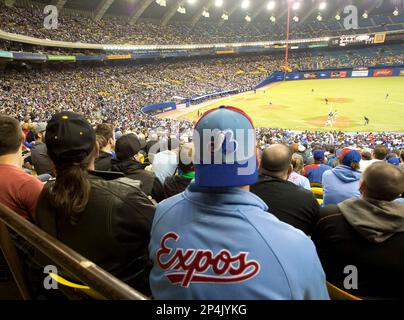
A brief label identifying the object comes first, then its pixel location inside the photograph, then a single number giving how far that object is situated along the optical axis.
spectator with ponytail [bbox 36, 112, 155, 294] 2.07
